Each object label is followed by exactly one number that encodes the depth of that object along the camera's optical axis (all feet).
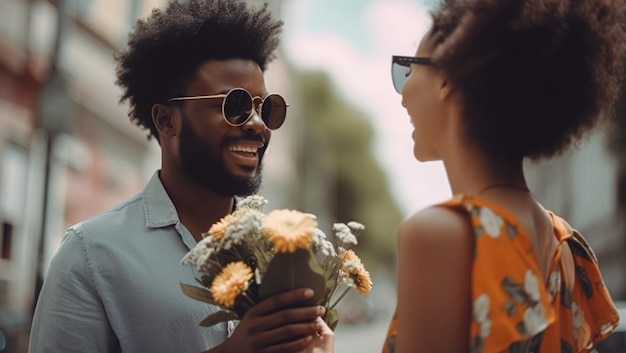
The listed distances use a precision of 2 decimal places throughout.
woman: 6.33
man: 8.51
